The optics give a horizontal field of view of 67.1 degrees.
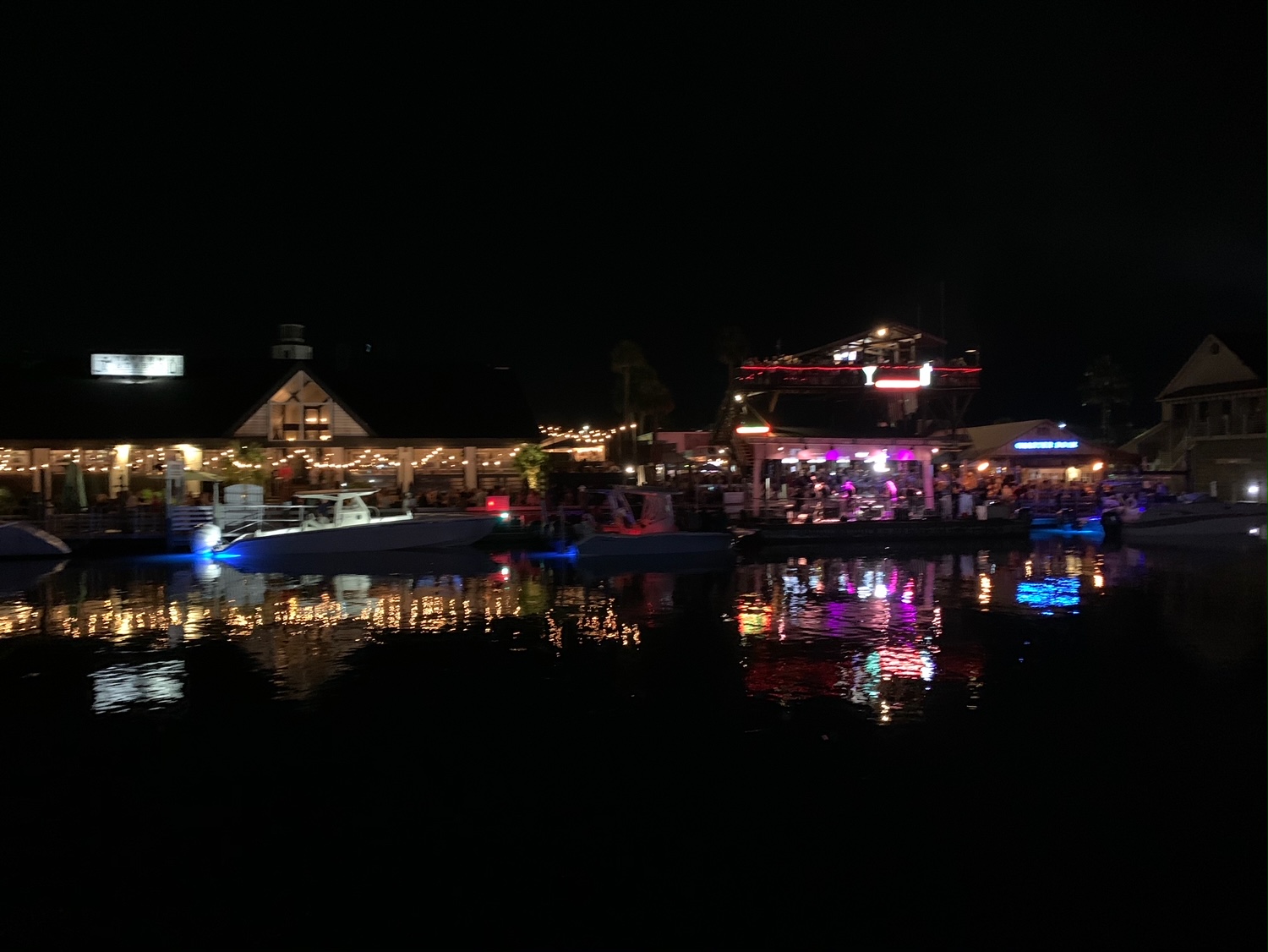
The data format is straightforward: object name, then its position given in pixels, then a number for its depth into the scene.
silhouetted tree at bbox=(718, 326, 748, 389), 51.12
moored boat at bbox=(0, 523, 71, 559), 27.89
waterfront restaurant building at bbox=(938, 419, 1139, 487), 44.16
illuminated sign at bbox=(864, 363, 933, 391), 36.25
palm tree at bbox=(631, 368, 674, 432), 55.12
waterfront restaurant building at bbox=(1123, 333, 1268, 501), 43.94
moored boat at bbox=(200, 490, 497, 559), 26.69
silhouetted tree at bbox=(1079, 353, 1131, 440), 65.31
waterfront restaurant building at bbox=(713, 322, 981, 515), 35.09
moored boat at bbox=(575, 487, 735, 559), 26.94
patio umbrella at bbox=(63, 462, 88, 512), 31.69
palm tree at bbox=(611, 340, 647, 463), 53.94
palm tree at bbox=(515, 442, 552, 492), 37.19
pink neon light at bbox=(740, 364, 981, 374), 36.31
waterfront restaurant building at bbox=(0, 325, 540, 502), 36.81
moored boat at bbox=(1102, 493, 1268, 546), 34.00
